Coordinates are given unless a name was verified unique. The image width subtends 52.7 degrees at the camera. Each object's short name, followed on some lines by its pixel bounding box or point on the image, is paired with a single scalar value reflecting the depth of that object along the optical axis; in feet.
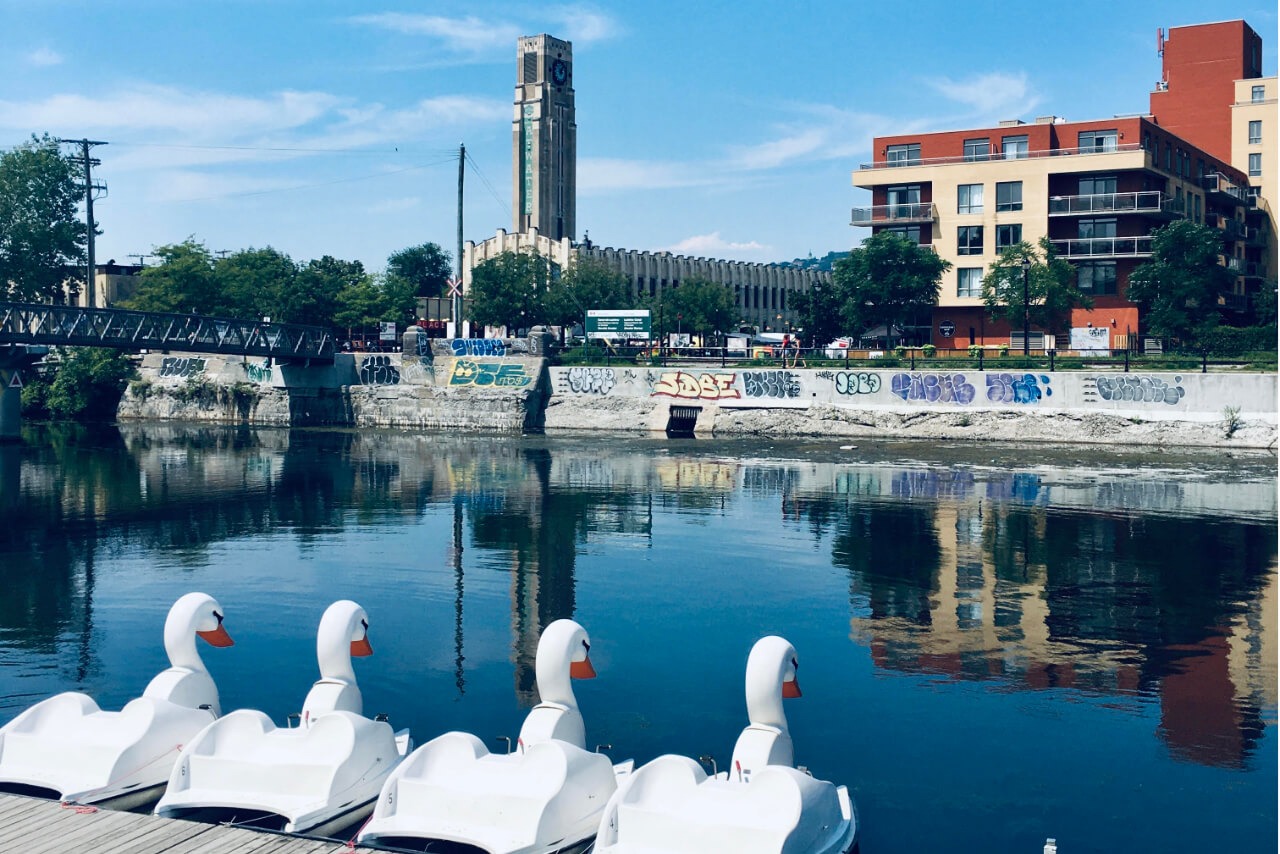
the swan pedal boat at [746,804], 38.52
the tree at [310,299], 322.34
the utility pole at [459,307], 240.73
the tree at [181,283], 306.55
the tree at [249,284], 322.96
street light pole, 208.96
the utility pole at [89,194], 257.94
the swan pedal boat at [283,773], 42.96
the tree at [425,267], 514.27
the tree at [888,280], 239.71
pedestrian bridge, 205.77
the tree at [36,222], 309.83
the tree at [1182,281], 225.56
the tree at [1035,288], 224.53
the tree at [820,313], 266.57
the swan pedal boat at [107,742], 44.75
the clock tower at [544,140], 463.42
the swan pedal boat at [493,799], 40.52
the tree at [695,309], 350.64
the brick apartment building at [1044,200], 239.91
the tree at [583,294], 324.39
